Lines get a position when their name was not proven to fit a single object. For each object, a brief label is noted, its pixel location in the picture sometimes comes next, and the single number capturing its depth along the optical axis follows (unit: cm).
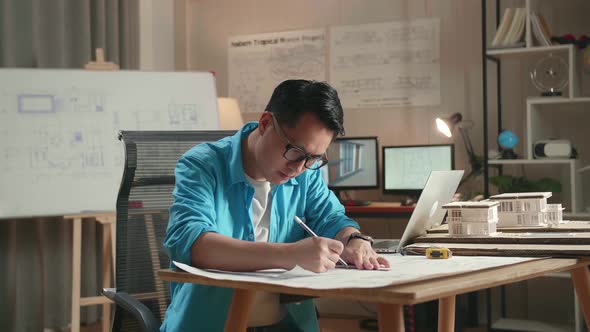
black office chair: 175
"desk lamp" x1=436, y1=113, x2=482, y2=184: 414
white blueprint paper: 112
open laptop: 164
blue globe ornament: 387
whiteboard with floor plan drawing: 354
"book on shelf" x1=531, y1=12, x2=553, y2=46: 373
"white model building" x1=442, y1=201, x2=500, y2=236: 168
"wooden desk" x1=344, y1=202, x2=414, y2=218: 384
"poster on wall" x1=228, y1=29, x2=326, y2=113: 478
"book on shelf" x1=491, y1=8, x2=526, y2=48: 380
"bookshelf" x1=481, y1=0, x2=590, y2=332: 369
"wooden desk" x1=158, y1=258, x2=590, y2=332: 104
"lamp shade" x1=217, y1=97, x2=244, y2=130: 448
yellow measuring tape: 146
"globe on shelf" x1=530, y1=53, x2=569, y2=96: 385
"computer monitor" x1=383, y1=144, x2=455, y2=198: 418
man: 133
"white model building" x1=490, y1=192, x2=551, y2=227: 184
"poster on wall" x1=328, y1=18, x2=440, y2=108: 444
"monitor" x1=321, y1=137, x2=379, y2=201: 436
